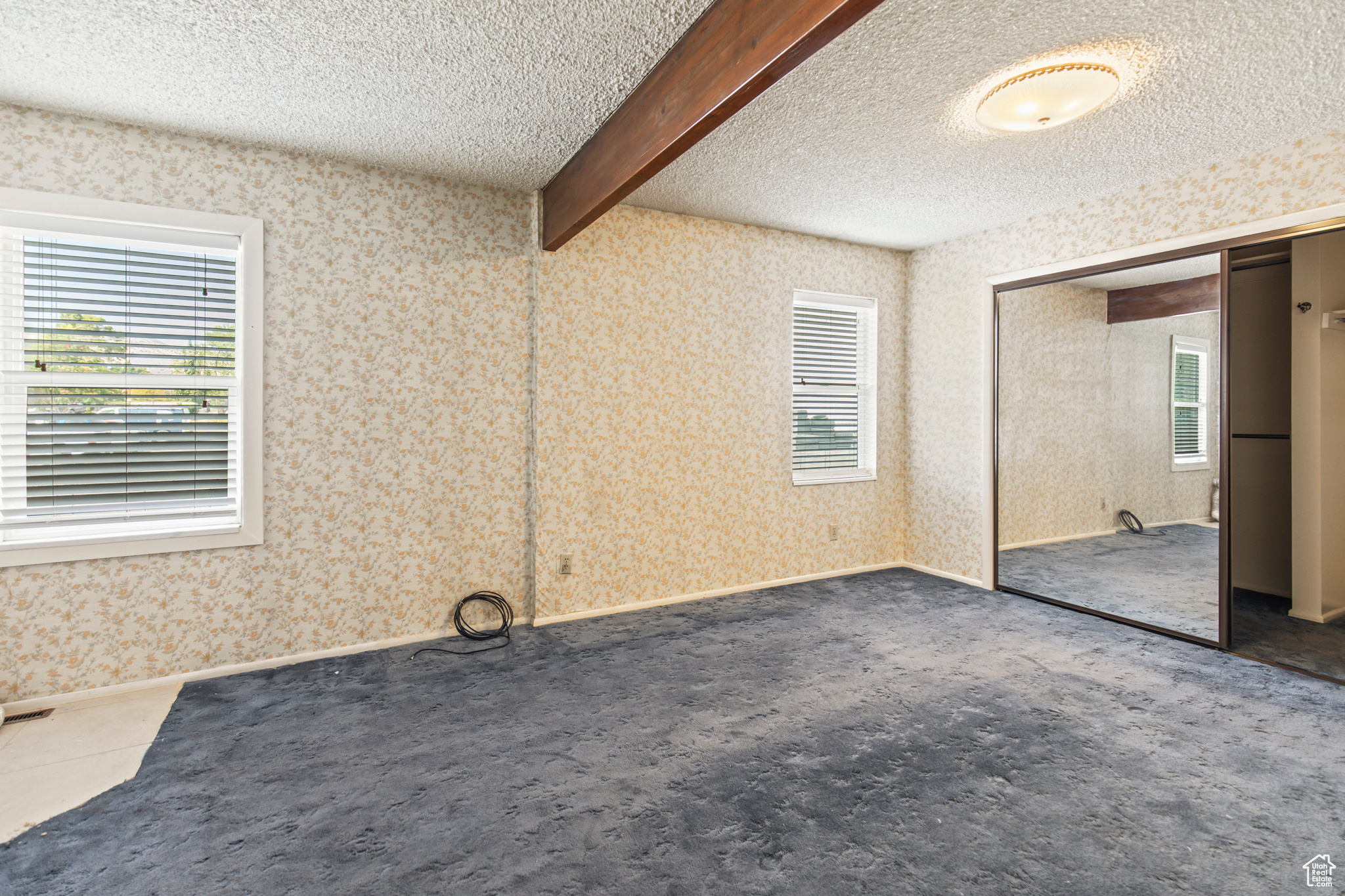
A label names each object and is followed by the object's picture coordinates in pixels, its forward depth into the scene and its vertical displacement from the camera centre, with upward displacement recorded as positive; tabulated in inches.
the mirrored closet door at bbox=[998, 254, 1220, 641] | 126.5 +1.2
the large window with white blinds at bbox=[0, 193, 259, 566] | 100.0 +10.8
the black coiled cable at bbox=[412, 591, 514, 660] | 128.9 -37.1
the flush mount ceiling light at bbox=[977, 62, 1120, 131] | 86.0 +52.7
